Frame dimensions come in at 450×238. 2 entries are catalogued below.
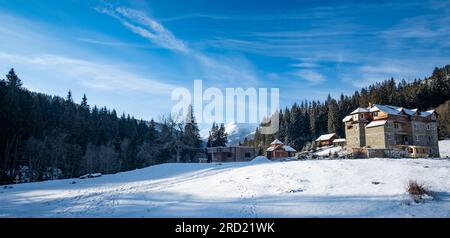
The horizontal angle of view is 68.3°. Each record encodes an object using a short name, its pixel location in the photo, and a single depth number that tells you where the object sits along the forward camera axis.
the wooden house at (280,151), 80.62
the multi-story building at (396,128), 55.00
